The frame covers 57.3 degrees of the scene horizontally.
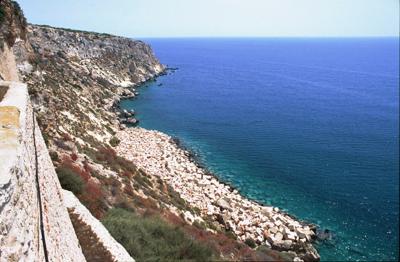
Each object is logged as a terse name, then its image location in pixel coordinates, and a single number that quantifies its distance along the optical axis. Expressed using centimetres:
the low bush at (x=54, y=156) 2342
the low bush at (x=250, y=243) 3228
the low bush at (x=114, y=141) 5031
